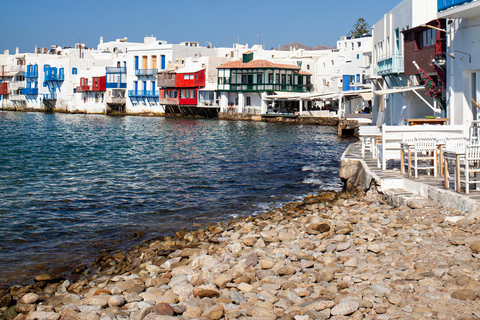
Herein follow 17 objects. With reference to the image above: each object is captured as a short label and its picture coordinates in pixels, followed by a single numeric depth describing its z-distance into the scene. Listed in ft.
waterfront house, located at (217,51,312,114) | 216.54
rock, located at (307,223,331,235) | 29.68
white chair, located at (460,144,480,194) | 28.43
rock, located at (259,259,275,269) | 24.25
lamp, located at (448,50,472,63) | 46.72
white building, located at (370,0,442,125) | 75.97
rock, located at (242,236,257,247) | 28.99
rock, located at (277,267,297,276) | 23.02
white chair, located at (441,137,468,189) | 30.86
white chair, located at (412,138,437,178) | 36.03
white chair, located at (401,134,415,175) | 37.11
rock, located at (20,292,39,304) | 24.13
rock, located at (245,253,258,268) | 24.81
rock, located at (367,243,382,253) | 24.25
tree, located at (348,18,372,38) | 290.35
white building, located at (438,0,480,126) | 45.14
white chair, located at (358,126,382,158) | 49.96
